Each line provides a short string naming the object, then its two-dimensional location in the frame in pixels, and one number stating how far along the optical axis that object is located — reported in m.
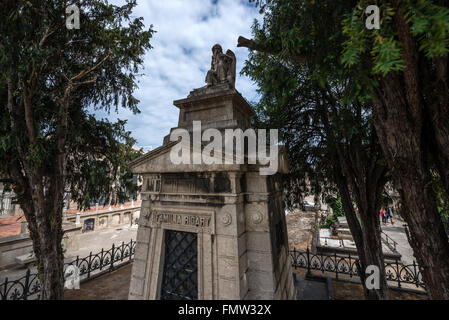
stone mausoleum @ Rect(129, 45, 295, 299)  3.16
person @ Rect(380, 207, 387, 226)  21.15
